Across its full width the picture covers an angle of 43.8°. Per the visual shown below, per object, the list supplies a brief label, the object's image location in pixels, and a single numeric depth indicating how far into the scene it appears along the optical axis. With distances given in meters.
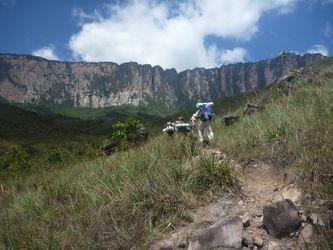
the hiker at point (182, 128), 10.79
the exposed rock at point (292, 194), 4.92
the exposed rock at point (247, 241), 4.60
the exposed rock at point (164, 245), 5.00
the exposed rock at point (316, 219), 4.36
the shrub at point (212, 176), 5.76
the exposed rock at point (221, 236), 4.62
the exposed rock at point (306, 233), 4.35
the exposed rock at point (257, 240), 4.56
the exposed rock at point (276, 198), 5.15
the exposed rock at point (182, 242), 5.00
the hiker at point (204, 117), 10.50
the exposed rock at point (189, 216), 5.36
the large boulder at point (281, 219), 4.55
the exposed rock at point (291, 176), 5.20
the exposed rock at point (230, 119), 12.56
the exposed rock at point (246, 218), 4.85
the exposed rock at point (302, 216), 4.57
